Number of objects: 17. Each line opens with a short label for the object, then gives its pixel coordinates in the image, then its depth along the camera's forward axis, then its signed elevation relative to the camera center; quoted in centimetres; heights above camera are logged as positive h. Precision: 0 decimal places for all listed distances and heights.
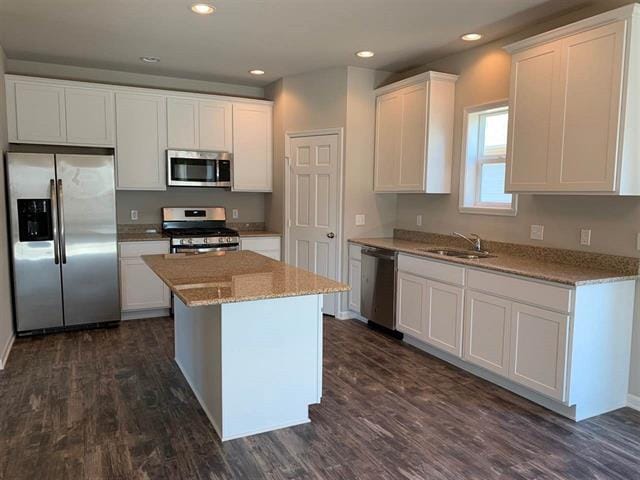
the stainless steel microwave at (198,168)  535 +36
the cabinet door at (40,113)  463 +85
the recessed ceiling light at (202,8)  331 +139
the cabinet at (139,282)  497 -91
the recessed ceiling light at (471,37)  388 +141
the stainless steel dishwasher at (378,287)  446 -87
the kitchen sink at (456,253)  402 -46
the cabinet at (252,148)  567 +64
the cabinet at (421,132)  438 +68
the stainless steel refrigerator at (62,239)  430 -41
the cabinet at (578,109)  279 +62
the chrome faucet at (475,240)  417 -35
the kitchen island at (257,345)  256 -85
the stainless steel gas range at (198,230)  520 -38
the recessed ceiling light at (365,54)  441 +143
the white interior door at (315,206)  513 -7
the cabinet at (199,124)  534 +88
